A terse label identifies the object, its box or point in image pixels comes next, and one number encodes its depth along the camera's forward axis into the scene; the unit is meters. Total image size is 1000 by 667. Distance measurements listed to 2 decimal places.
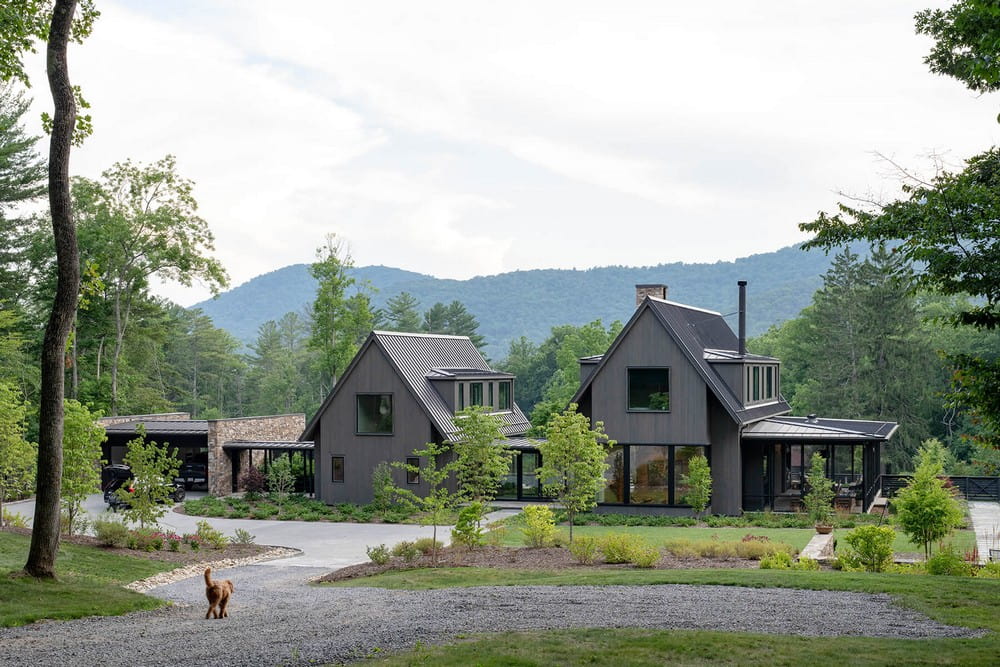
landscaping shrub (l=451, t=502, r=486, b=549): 19.89
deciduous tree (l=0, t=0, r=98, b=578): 13.85
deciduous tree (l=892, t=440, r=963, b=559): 17.55
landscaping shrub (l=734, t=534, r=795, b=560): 18.69
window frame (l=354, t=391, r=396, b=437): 32.47
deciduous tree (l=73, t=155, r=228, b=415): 45.19
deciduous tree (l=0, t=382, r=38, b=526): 20.75
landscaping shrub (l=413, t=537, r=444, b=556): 19.50
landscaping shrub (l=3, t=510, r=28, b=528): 22.06
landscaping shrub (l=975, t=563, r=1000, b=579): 15.07
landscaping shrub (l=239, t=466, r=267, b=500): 35.91
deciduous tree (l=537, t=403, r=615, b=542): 23.36
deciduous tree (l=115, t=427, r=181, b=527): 21.95
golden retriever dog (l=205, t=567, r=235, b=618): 12.39
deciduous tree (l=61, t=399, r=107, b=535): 20.69
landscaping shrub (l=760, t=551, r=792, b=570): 16.83
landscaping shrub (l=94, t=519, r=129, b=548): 19.75
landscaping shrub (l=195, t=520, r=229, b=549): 21.75
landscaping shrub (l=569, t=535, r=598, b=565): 18.20
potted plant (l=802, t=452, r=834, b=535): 26.58
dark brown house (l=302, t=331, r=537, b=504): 32.12
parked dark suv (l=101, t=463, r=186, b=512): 33.47
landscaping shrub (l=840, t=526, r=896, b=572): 16.41
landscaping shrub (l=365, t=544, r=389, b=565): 18.86
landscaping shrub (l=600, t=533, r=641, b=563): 17.91
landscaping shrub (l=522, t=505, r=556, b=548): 20.38
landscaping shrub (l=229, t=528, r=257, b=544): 22.69
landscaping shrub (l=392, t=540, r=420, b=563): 19.05
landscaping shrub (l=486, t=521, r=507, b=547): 21.11
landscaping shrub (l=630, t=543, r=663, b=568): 17.20
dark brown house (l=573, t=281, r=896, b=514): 29.30
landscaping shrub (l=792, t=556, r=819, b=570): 16.69
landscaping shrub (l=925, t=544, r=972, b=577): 15.23
